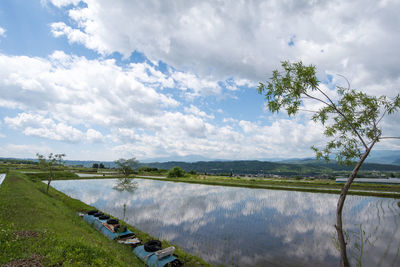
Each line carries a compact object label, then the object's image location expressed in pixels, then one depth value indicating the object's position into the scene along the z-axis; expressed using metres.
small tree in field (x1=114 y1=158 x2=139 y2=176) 96.44
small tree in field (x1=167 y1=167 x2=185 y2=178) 104.19
